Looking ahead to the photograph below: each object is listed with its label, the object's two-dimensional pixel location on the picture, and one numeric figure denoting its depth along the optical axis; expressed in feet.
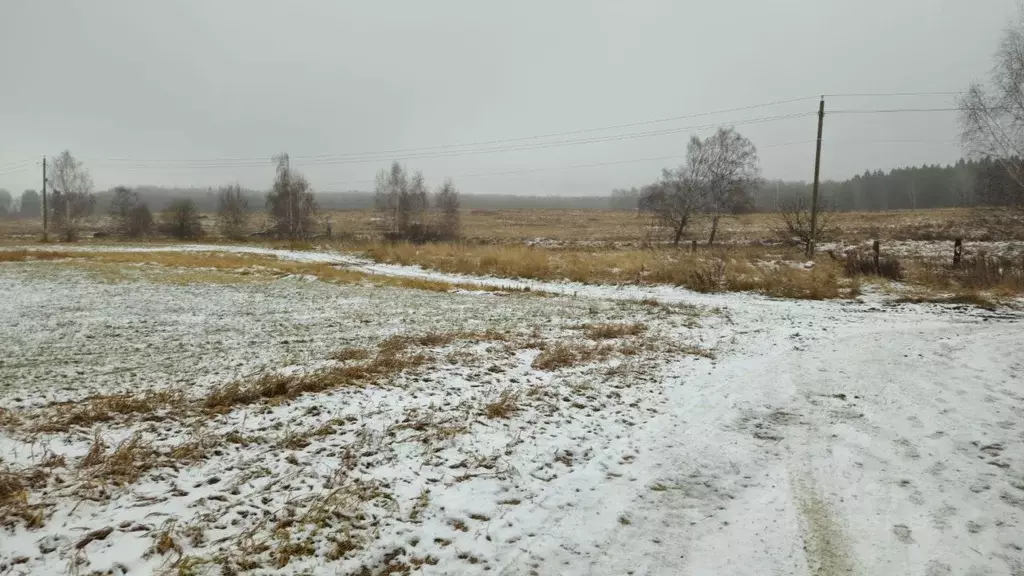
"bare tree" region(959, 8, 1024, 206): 64.85
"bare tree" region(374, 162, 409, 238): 179.63
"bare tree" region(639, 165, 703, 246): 120.88
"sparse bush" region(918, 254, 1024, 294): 51.26
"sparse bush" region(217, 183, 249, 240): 213.46
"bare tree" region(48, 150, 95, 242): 179.01
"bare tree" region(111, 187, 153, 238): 208.95
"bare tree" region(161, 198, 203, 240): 203.65
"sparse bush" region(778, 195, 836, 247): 87.71
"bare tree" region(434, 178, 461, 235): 173.75
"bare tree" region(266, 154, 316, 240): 186.19
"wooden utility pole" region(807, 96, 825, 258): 79.97
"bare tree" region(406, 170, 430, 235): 179.42
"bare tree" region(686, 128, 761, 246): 121.90
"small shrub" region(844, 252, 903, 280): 60.39
